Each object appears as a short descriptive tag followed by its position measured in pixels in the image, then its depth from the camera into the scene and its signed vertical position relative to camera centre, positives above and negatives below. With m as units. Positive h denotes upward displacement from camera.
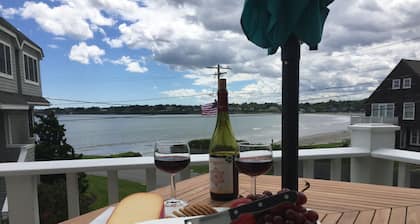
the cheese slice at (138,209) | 0.68 -0.29
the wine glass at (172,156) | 0.94 -0.19
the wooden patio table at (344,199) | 0.85 -0.37
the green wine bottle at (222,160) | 0.96 -0.21
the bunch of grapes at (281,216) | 0.51 -0.22
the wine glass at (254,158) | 0.88 -0.19
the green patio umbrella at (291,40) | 0.85 +0.19
